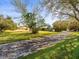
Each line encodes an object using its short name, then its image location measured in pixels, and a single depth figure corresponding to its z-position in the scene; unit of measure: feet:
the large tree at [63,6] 17.48
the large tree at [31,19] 41.08
